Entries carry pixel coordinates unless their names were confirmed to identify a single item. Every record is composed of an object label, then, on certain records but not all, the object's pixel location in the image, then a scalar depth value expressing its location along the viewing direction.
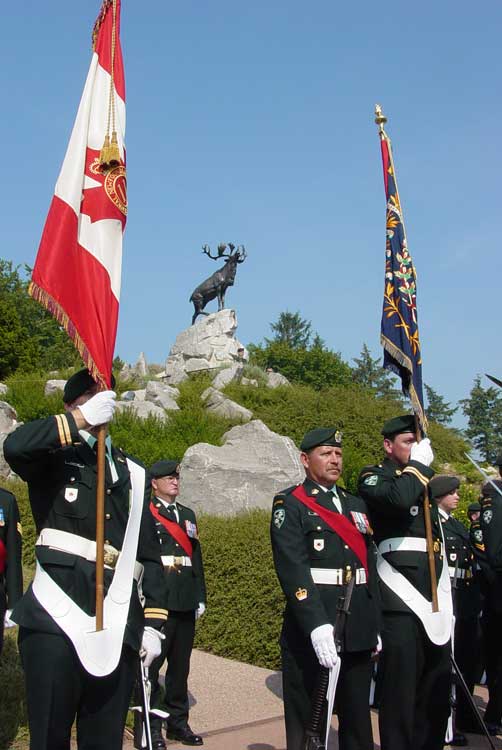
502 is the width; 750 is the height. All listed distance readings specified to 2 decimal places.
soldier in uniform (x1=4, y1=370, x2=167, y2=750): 3.39
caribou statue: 35.28
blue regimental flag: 5.45
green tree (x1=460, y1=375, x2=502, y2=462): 45.16
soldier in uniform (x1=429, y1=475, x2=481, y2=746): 6.96
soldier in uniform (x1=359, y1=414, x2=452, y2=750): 4.68
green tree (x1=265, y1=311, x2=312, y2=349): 88.25
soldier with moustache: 4.45
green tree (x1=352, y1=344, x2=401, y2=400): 67.69
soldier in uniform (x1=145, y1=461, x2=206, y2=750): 6.23
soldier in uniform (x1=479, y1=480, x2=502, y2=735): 6.39
